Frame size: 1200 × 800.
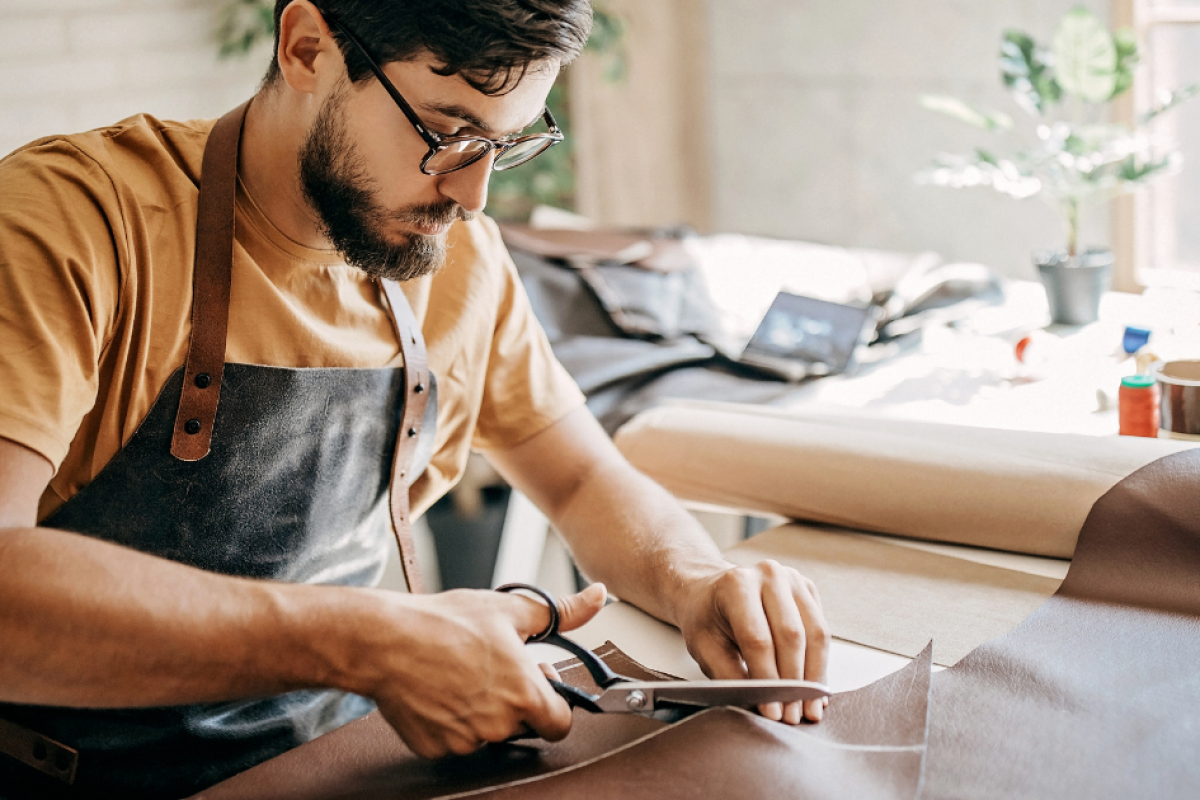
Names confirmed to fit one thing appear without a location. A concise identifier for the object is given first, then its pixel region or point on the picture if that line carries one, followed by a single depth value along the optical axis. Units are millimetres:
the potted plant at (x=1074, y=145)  2025
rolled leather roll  1081
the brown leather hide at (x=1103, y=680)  729
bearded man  771
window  2465
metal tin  1325
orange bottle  1366
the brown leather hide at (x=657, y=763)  733
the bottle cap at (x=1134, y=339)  1687
